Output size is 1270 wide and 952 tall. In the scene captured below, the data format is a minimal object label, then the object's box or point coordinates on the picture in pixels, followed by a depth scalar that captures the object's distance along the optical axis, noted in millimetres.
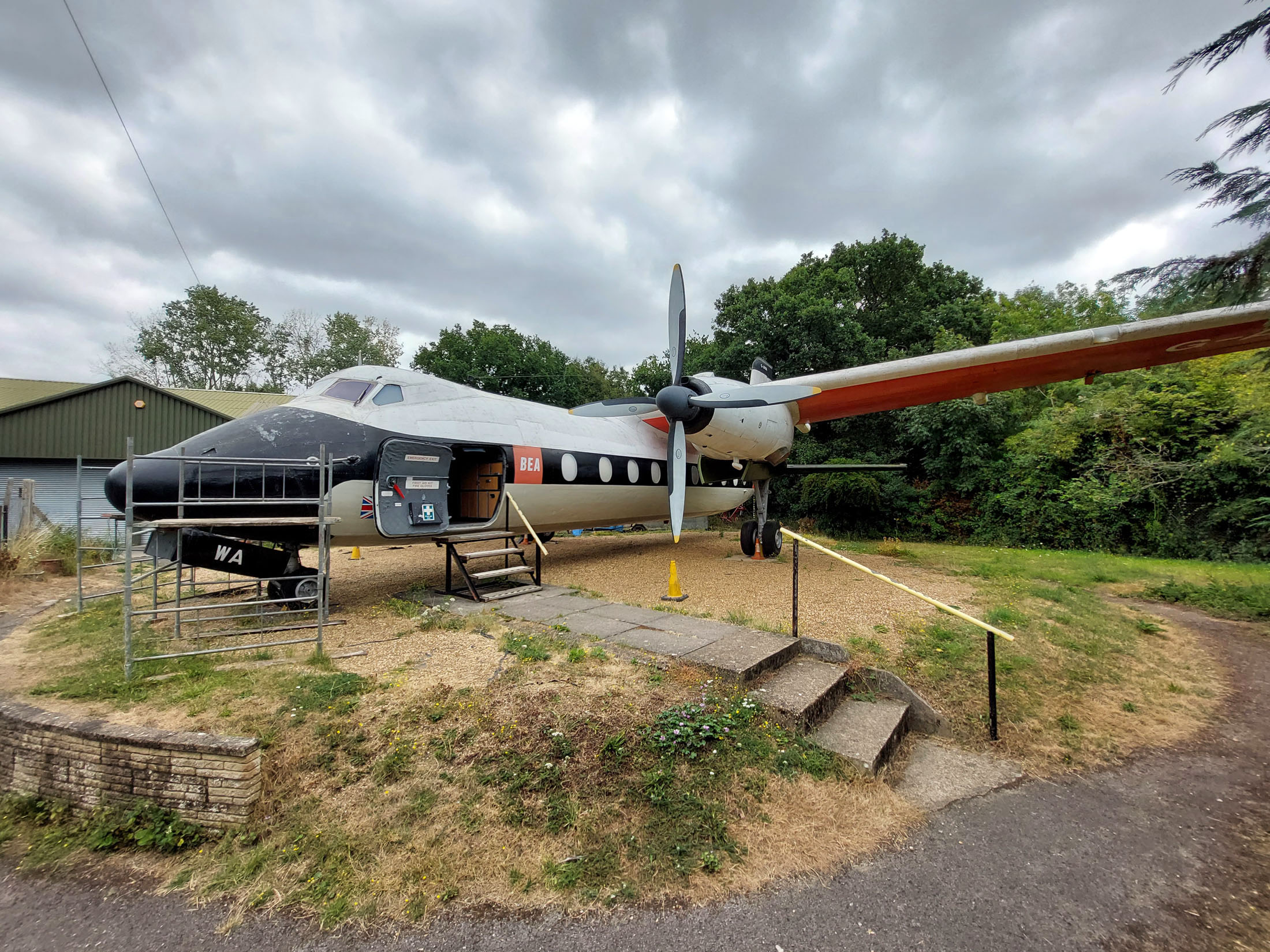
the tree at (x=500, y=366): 36750
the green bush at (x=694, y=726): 3605
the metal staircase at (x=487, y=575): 7613
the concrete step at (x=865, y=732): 3832
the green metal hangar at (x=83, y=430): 15727
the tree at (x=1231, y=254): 3023
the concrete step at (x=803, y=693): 4059
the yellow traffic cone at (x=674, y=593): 7883
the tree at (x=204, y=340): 37594
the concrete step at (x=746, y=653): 4555
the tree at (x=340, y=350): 43719
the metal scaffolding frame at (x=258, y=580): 4805
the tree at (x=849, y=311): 23234
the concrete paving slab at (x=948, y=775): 3768
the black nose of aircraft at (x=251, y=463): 5738
